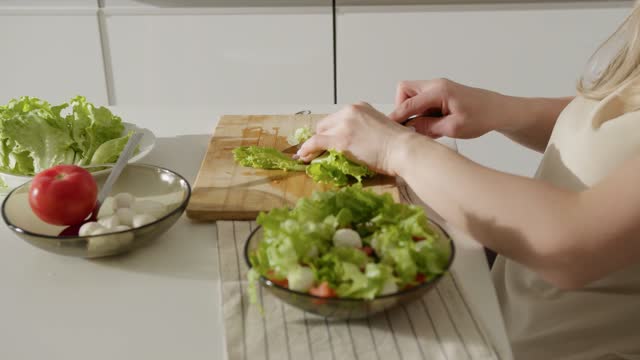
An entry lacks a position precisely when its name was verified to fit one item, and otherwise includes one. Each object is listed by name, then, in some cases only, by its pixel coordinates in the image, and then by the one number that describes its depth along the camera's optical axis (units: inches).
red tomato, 39.0
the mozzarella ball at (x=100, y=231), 38.4
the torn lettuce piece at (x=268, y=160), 49.6
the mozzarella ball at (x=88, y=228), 38.5
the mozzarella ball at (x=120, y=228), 38.7
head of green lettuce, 48.2
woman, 36.7
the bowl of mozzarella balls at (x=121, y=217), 38.0
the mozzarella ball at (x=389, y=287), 31.7
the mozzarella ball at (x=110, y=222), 39.1
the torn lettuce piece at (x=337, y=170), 47.3
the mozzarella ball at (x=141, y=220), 39.5
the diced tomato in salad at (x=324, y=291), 31.4
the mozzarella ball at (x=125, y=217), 39.9
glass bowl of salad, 31.6
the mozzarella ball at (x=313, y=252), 33.0
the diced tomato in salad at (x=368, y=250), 34.3
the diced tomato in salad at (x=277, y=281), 32.5
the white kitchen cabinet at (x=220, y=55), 104.9
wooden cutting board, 44.2
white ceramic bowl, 47.4
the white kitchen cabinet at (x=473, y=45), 104.3
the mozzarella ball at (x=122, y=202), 41.5
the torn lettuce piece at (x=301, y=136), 53.6
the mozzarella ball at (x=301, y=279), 31.7
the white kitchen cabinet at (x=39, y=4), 106.1
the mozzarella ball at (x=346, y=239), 33.9
